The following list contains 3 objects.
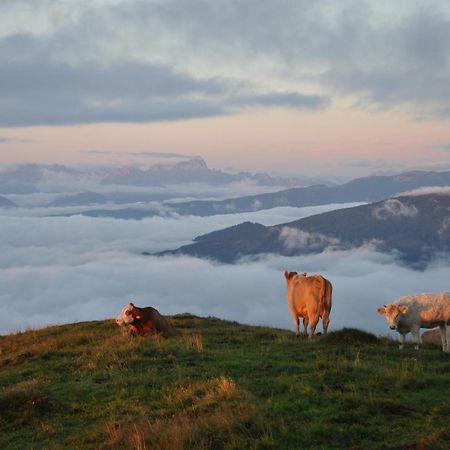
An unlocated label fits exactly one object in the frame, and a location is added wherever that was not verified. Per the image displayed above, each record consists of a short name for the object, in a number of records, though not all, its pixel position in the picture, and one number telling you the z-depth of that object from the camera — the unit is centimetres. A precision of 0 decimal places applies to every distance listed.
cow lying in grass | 2336
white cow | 1950
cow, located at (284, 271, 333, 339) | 2292
